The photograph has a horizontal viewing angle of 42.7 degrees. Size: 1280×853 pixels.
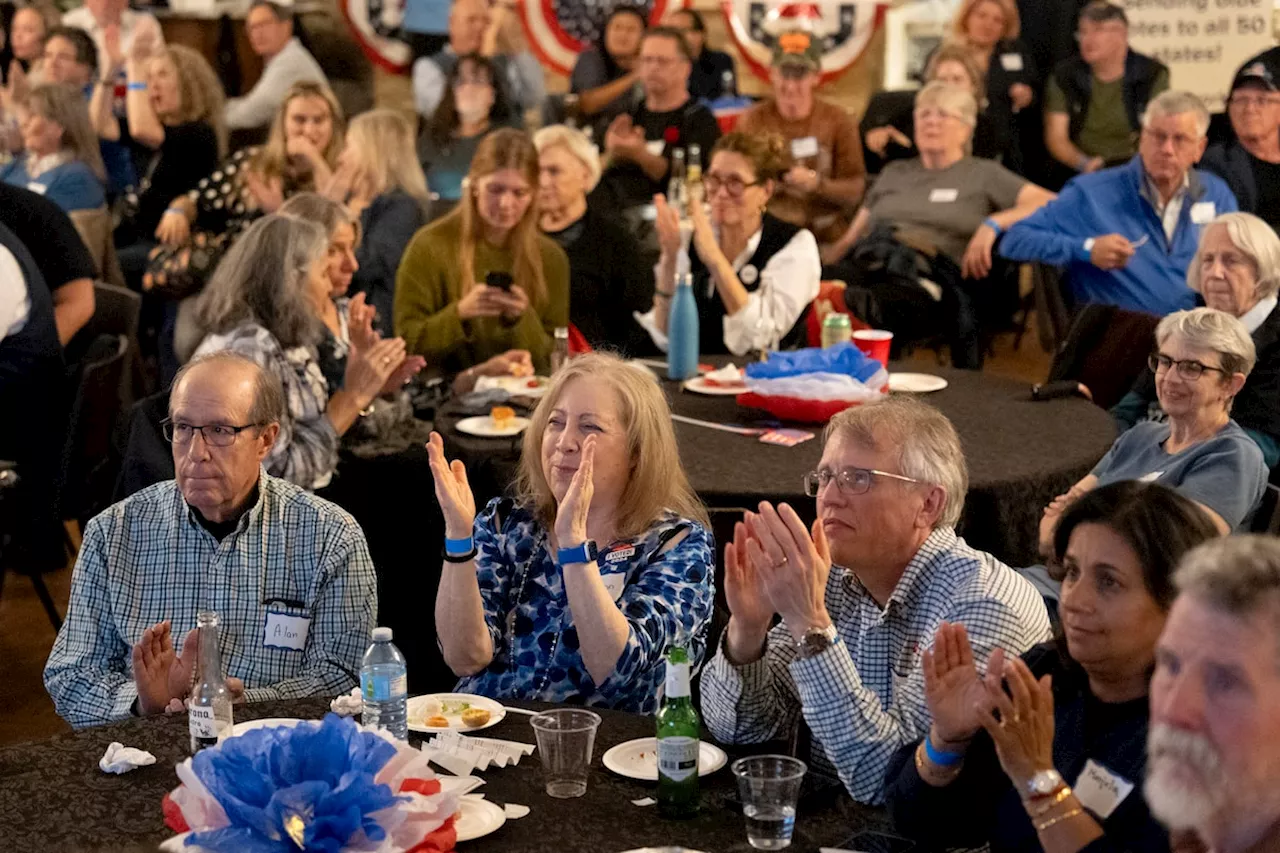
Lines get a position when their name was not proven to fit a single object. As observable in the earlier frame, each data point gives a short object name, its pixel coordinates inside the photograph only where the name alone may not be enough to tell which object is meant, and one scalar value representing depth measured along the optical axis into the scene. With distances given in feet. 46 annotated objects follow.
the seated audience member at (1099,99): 26.86
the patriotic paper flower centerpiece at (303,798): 5.80
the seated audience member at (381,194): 20.49
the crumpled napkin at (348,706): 7.68
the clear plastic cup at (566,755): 6.93
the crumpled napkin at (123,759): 7.14
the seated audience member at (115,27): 29.17
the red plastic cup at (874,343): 14.87
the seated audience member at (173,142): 24.47
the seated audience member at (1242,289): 14.23
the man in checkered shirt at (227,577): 9.18
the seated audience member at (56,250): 17.20
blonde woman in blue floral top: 8.41
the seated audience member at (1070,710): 6.11
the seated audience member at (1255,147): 21.13
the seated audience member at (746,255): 16.85
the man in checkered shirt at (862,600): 7.21
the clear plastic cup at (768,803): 6.48
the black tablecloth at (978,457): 12.08
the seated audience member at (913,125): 25.57
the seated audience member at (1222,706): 5.15
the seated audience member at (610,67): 28.30
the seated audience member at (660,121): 24.59
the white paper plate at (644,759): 7.14
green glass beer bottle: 6.73
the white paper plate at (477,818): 6.52
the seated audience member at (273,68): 29.53
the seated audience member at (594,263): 19.71
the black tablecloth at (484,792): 6.52
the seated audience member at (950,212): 22.62
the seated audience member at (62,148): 22.67
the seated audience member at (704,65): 28.43
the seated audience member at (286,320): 13.17
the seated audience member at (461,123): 25.45
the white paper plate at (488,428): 13.75
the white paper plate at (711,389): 15.05
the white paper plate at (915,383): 15.25
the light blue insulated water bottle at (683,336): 15.44
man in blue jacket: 18.98
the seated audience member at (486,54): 28.27
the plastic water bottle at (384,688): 7.39
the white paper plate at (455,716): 7.69
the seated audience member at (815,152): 25.70
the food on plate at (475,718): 7.71
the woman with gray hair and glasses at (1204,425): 11.68
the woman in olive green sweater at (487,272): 17.16
